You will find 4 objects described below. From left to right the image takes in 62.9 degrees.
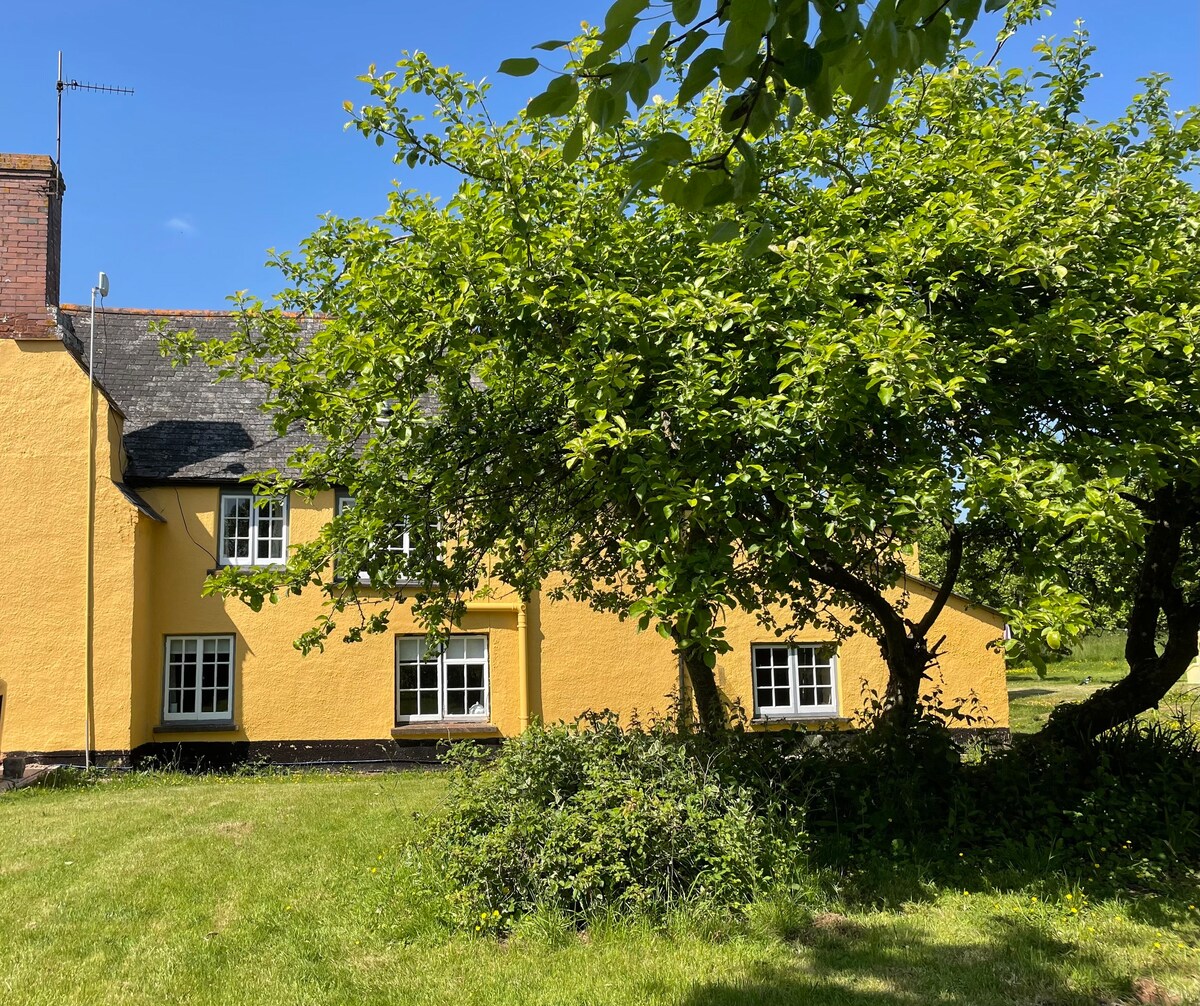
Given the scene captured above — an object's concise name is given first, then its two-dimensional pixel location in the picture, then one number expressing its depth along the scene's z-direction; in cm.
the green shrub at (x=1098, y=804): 766
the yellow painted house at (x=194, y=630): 1509
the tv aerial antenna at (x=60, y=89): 1551
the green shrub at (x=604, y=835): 646
